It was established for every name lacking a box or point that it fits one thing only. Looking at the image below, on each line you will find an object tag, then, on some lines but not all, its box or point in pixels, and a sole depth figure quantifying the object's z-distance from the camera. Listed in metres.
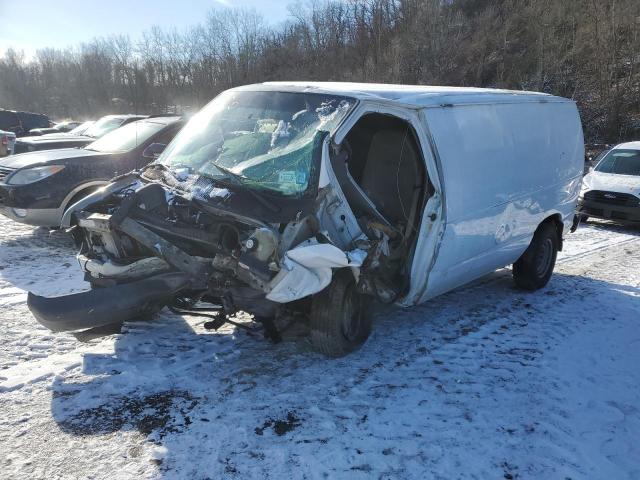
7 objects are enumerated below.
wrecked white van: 3.69
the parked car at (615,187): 10.44
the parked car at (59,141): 9.43
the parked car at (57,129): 20.78
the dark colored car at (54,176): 7.11
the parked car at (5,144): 16.09
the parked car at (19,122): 23.22
